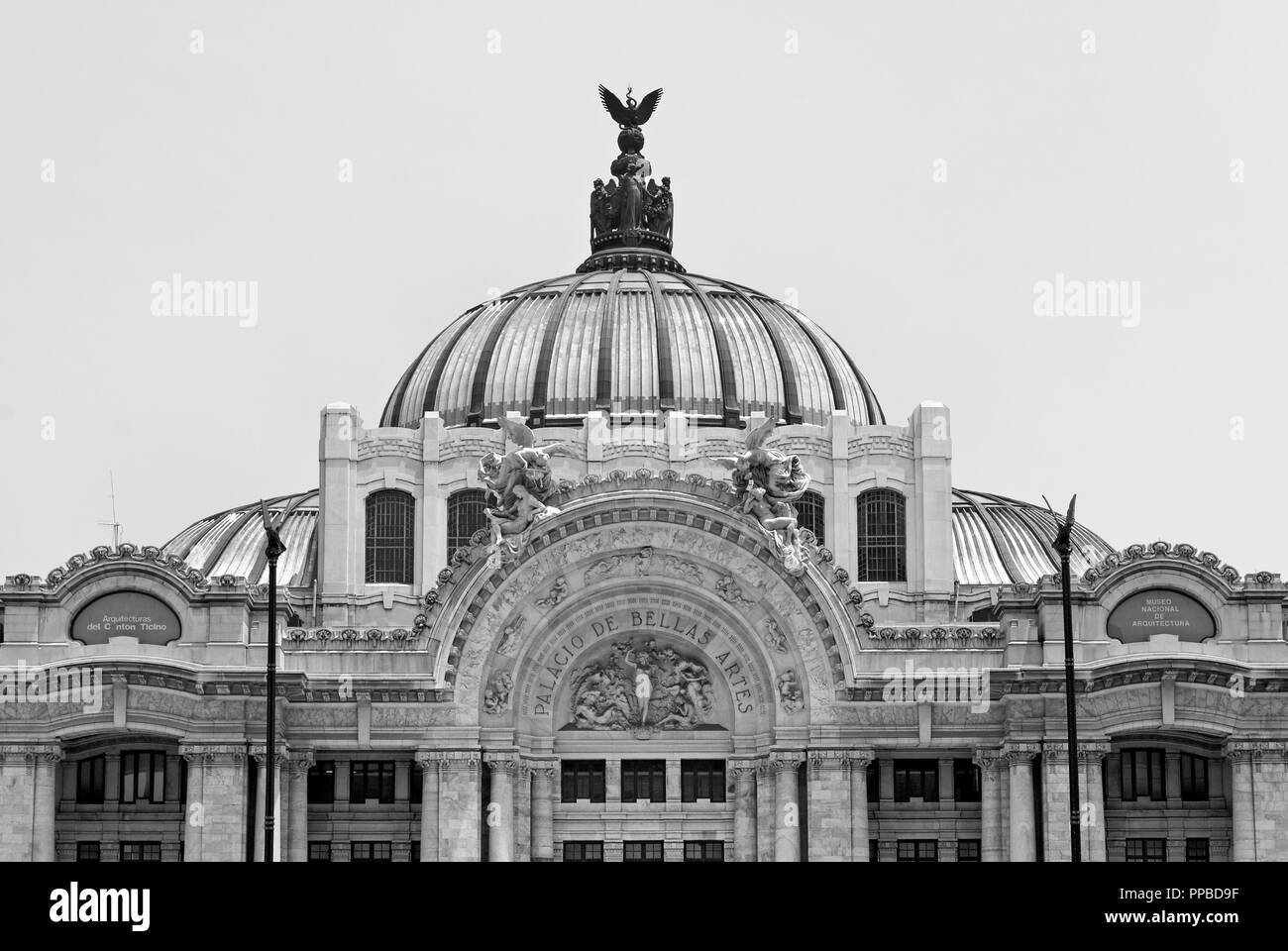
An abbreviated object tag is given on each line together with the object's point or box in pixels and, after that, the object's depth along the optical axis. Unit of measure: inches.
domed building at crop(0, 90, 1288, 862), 3518.7
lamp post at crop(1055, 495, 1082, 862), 2947.8
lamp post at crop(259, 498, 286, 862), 3090.6
